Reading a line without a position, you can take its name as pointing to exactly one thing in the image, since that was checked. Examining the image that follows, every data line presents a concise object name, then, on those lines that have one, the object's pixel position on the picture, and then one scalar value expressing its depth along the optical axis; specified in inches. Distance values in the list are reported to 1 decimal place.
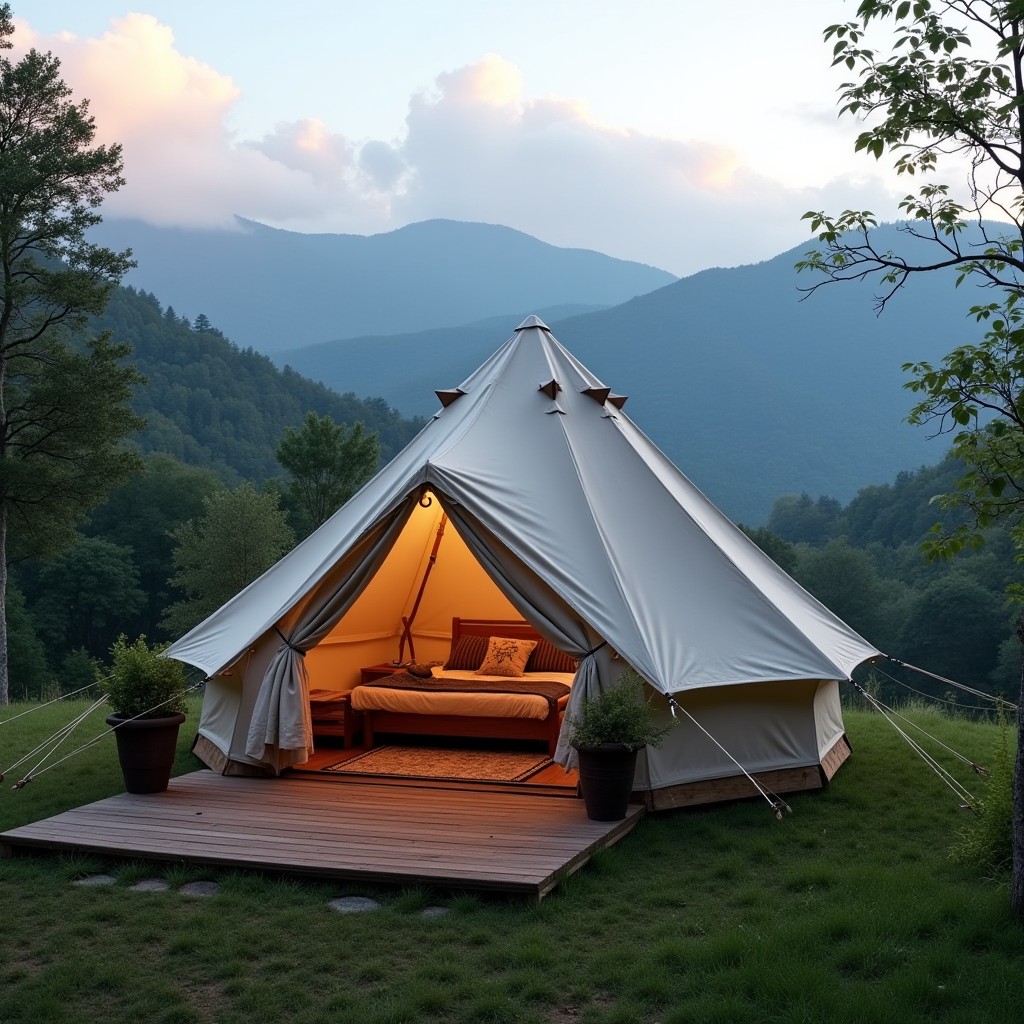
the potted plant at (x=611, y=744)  213.8
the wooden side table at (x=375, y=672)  339.9
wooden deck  188.4
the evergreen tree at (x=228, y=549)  1150.3
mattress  288.8
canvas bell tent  236.8
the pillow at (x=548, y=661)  343.6
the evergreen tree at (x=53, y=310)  576.1
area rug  271.0
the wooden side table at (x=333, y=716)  305.3
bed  290.8
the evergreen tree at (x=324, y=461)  884.0
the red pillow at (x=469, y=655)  349.4
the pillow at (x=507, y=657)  335.3
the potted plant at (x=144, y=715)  244.7
